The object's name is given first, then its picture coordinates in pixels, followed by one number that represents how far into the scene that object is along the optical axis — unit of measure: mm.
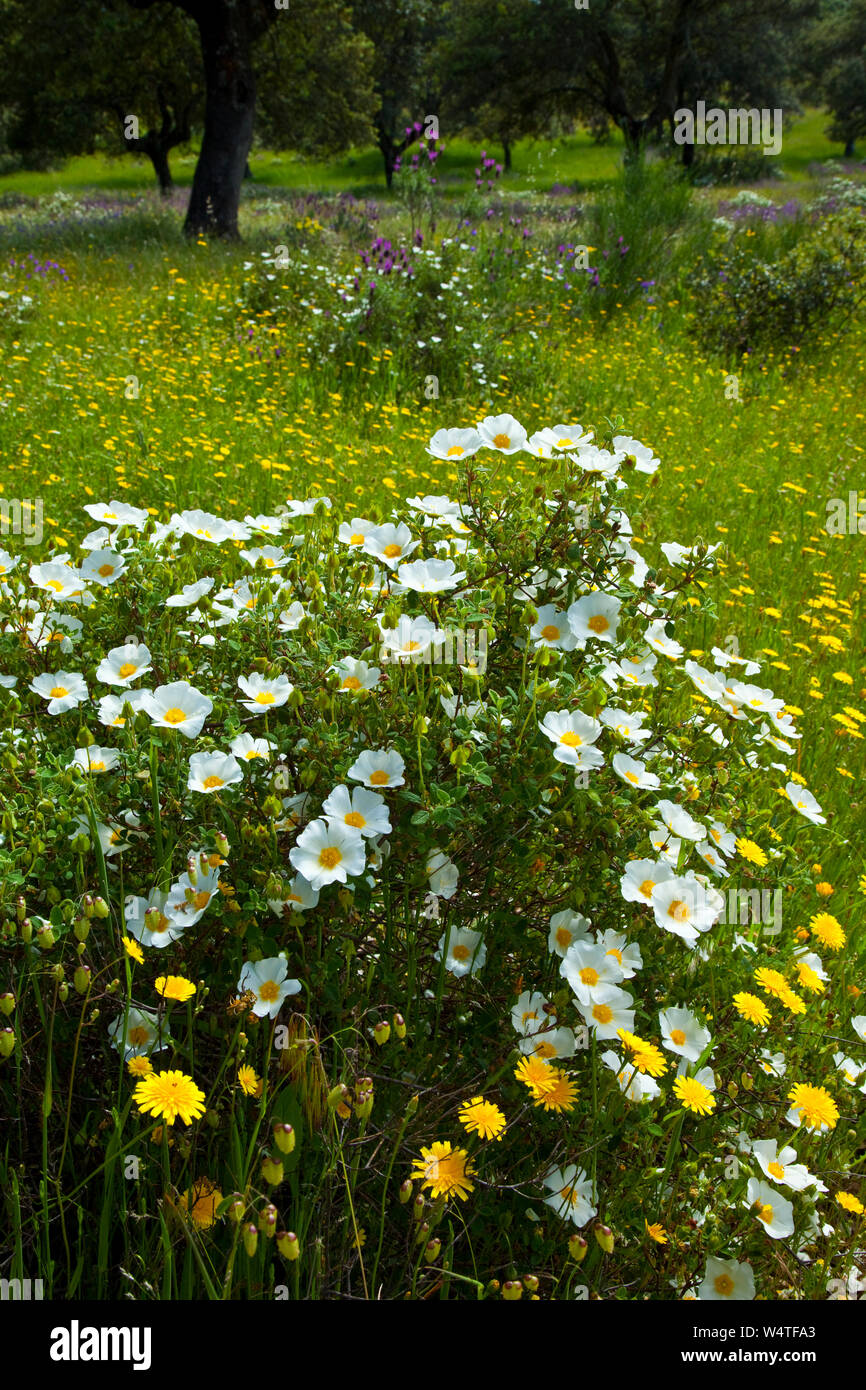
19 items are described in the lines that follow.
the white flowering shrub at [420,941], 1298
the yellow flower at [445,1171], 1220
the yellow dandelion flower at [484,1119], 1256
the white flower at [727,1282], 1311
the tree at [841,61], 35344
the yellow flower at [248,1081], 1244
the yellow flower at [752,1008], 1553
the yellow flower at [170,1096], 1157
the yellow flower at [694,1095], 1353
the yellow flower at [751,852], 1729
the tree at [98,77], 12923
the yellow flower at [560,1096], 1300
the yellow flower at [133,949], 1232
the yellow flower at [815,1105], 1470
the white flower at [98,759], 1523
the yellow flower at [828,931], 1800
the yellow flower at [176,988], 1213
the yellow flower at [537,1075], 1294
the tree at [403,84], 27703
